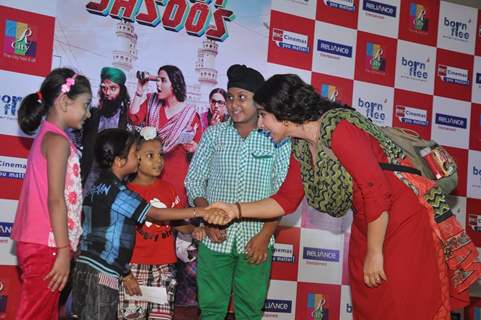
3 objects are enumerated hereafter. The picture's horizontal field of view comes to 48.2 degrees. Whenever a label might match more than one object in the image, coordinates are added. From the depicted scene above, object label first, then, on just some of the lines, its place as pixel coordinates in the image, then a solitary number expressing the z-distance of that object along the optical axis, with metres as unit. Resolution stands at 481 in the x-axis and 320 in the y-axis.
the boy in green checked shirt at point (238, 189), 2.84
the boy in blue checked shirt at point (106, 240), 2.54
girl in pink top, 2.22
